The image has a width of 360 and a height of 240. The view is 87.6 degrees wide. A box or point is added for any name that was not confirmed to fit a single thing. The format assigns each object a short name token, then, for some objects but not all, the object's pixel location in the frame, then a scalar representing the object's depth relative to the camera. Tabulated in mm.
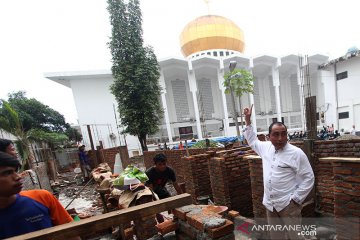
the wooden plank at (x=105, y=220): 1107
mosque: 19359
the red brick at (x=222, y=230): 1513
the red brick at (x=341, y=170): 1944
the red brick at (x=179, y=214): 1873
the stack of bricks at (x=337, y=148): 3887
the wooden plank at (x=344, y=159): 1827
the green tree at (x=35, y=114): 21544
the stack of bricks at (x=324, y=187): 3479
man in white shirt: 2168
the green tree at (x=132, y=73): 13031
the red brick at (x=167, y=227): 1960
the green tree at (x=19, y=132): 8034
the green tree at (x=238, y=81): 10564
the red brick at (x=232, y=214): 3581
